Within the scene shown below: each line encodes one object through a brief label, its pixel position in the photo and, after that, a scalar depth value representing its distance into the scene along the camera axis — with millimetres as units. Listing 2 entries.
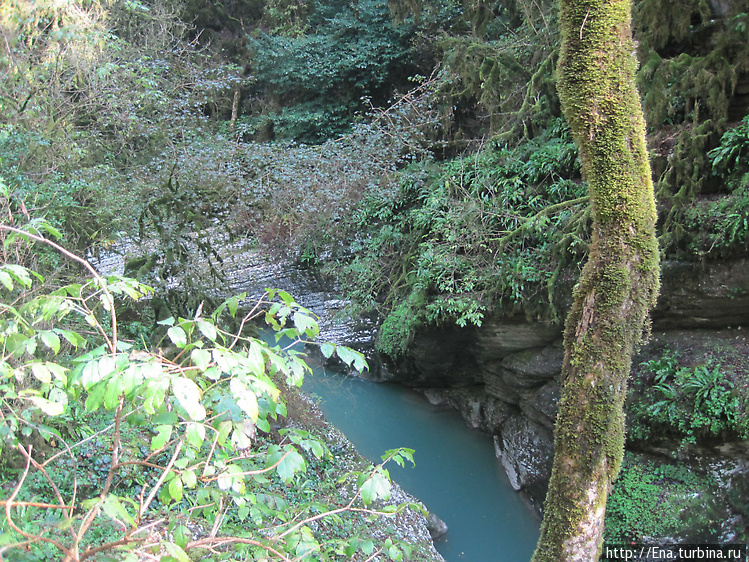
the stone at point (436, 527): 6352
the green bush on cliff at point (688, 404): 4902
